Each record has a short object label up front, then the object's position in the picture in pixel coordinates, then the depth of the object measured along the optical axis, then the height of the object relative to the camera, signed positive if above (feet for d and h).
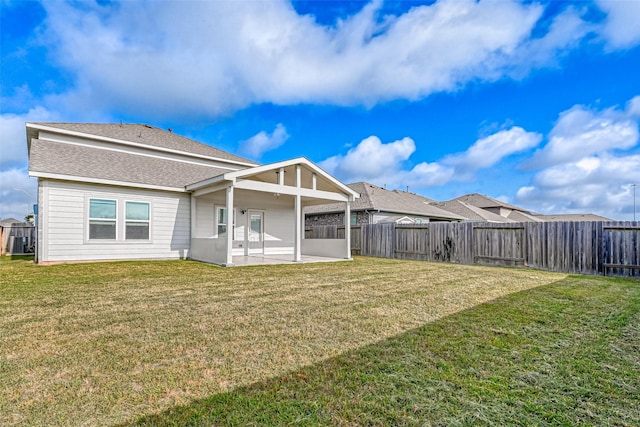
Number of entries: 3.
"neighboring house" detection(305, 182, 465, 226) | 65.21 +2.02
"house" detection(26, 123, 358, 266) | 33.55 +2.40
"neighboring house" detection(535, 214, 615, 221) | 148.05 +2.51
